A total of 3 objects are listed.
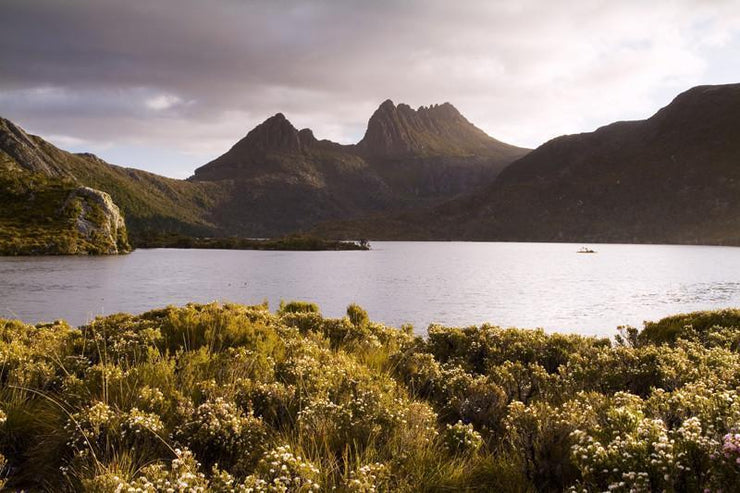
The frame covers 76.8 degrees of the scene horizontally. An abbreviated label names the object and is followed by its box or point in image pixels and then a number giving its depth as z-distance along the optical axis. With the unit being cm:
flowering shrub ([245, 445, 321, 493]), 471
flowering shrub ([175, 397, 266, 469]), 645
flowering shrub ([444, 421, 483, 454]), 673
